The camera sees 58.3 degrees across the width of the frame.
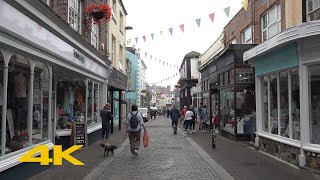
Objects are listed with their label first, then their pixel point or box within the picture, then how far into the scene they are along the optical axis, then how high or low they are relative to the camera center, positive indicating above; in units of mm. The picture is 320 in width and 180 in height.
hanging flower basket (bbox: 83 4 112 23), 10937 +3394
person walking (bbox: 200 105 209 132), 17155 -1113
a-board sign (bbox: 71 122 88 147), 10034 -1160
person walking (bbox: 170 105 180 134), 16630 -1016
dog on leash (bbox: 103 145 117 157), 9043 -1522
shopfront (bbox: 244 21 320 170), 7078 +147
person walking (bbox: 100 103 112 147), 10611 -751
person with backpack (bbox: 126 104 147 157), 9137 -882
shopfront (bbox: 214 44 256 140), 12647 +241
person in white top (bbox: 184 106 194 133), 16687 -1024
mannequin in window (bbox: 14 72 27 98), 6369 +345
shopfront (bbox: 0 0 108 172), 5615 +558
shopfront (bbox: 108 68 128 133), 15529 +1009
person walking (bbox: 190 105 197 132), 16850 -1274
